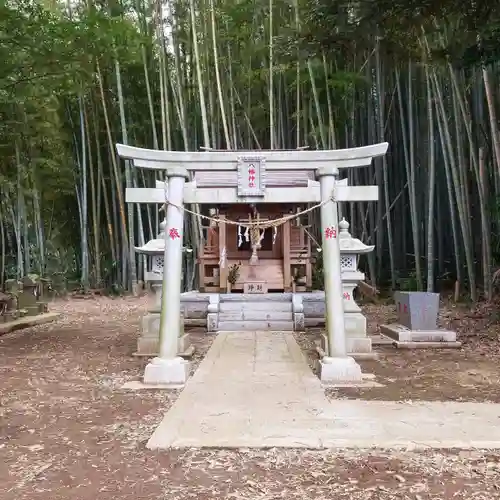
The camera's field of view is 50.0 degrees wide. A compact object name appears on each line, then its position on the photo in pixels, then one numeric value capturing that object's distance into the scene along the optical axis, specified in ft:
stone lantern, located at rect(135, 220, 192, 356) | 19.22
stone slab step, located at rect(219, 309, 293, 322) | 26.55
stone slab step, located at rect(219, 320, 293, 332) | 26.09
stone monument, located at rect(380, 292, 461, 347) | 20.27
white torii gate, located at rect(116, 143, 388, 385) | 15.64
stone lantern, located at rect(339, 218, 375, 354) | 18.86
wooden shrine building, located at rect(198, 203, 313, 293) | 30.68
